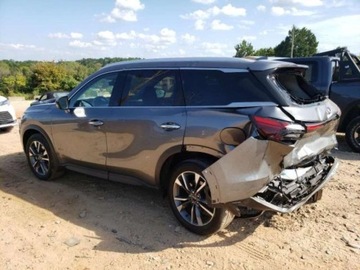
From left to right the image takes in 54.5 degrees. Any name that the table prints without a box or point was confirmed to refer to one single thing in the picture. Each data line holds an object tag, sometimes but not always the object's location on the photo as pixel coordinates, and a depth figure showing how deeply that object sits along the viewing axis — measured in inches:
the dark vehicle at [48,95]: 483.6
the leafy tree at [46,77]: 1786.4
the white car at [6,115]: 366.9
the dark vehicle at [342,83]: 271.7
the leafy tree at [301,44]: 2583.7
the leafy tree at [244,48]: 2378.2
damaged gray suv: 124.8
